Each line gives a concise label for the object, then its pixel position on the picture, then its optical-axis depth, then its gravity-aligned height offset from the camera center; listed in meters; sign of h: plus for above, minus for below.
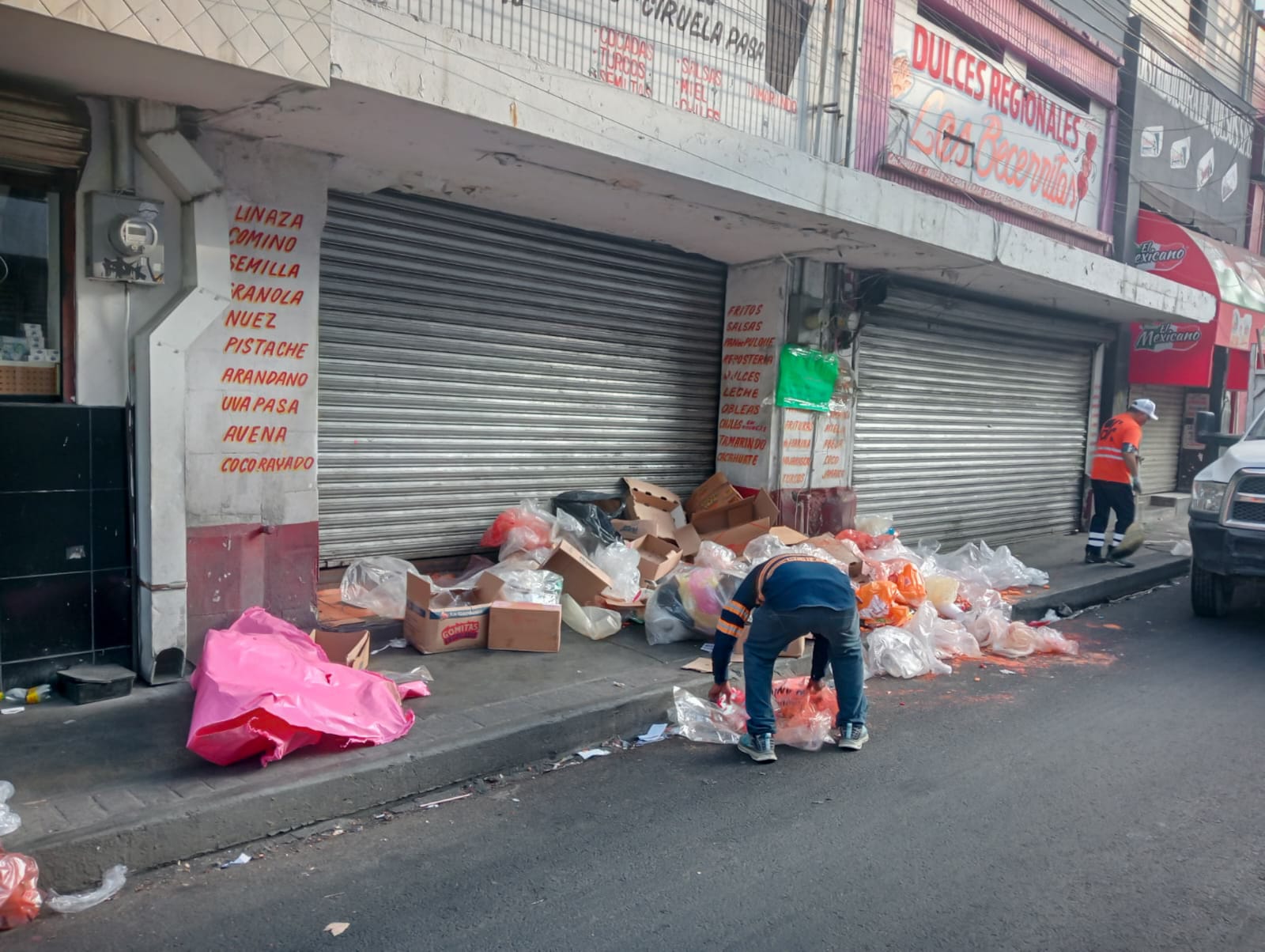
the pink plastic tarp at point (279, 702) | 3.98 -1.41
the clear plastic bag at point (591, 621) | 6.52 -1.50
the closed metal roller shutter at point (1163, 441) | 15.34 -0.16
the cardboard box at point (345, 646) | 5.26 -1.42
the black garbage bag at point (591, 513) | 7.46 -0.88
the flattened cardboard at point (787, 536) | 7.97 -1.04
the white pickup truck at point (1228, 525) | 7.55 -0.75
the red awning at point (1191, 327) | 12.95 +1.84
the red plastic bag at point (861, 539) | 8.71 -1.15
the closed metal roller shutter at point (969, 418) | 10.27 +0.07
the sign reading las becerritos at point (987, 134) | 9.80 +3.45
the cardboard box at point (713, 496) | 8.84 -0.80
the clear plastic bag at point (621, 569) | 6.94 -1.22
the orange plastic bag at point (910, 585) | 7.13 -1.27
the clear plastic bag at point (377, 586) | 6.41 -1.32
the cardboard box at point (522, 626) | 6.03 -1.44
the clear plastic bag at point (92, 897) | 3.22 -1.81
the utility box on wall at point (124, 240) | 4.79 +0.78
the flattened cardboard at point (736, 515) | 8.52 -0.94
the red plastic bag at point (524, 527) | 7.11 -0.96
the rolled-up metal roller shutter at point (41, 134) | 4.50 +1.23
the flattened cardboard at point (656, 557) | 7.29 -1.18
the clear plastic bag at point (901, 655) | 6.38 -1.62
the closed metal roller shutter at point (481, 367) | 6.63 +0.30
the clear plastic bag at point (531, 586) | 6.25 -1.24
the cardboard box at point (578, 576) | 6.62 -1.20
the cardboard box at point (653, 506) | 8.12 -0.86
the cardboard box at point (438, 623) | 5.85 -1.42
